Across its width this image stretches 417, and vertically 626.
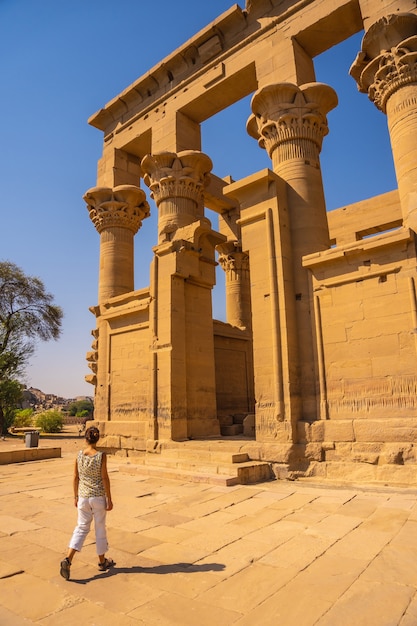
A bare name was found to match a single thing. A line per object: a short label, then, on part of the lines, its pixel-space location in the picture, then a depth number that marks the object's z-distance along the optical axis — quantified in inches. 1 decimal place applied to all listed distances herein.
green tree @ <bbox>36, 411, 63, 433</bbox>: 1135.0
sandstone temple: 297.7
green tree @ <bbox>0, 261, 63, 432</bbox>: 1014.4
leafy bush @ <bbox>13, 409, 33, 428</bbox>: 1184.8
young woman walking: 139.1
